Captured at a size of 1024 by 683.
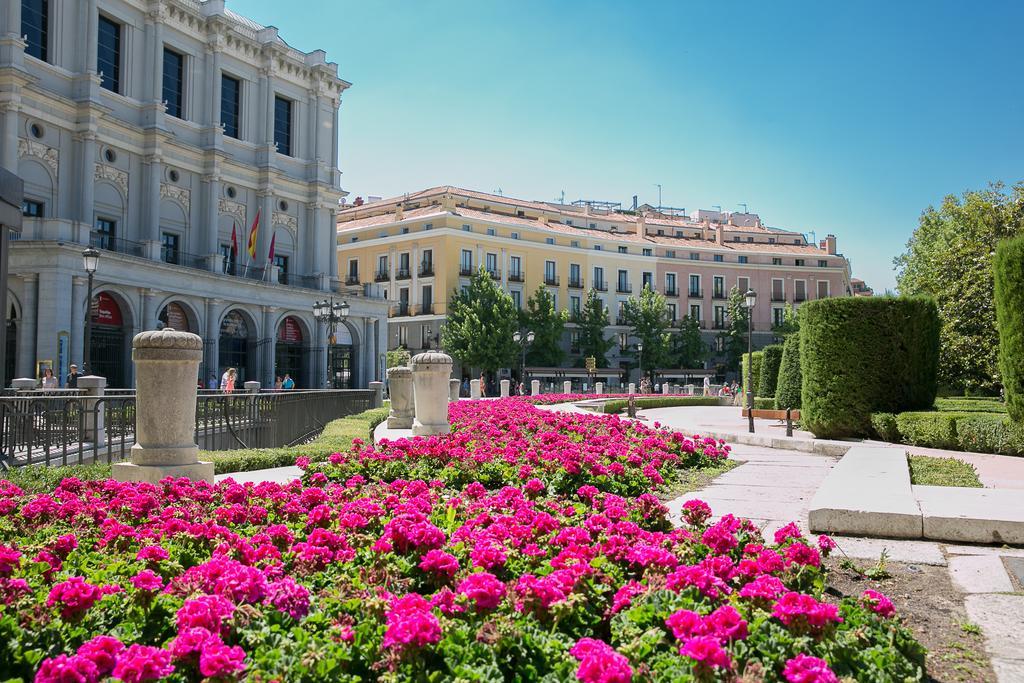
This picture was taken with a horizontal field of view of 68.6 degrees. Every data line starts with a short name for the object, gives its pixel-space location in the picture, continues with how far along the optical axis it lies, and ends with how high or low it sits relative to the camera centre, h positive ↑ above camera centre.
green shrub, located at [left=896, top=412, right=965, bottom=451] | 12.05 -0.88
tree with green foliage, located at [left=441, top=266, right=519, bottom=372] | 53.66 +3.46
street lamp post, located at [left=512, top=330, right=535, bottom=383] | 47.25 +2.27
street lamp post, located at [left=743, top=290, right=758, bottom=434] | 21.62 +2.23
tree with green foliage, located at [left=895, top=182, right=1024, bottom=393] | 22.59 +2.69
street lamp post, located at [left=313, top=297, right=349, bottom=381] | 29.20 +2.55
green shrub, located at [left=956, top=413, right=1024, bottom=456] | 11.18 -0.89
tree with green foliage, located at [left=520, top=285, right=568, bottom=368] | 59.16 +3.61
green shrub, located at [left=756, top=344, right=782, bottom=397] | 29.23 +0.17
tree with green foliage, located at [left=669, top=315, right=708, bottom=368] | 67.75 +2.64
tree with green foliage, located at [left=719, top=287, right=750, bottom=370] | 69.75 +4.16
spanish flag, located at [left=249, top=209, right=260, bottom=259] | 38.91 +7.07
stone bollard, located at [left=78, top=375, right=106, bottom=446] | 9.25 -0.62
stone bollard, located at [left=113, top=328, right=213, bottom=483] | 7.33 -0.32
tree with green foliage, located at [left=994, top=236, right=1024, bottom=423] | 11.25 +0.89
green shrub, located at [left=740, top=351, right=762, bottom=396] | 33.75 +0.34
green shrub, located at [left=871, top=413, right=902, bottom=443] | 13.22 -0.91
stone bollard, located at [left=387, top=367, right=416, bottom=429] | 16.52 -0.50
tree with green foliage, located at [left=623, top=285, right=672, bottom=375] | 65.00 +4.26
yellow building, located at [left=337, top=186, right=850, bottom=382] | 59.03 +10.46
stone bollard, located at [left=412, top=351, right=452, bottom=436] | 12.24 -0.27
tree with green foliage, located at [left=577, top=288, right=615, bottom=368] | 63.09 +3.94
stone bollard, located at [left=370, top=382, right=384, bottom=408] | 25.77 -0.66
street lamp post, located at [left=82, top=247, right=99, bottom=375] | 18.51 +2.85
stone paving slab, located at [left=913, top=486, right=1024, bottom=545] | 5.38 -1.05
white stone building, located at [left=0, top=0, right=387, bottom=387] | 28.67 +9.13
